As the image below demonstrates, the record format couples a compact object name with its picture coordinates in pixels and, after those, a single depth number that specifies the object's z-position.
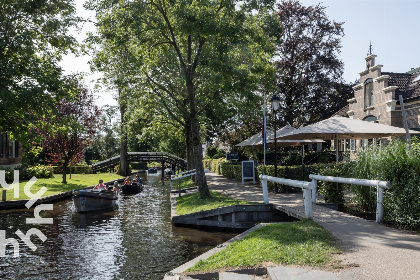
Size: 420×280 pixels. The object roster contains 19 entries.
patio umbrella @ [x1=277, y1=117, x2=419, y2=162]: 14.96
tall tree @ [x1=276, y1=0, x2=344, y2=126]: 32.09
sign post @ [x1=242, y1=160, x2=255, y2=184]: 22.38
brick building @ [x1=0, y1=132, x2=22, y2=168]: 32.34
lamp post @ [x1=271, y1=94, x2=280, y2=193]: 15.92
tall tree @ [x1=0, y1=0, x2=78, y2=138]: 16.58
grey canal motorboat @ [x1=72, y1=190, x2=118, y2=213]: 17.28
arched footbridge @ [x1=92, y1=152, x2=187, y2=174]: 43.90
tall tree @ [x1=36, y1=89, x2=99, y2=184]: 28.28
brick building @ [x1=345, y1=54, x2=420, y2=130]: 25.41
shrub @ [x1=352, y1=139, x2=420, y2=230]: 7.77
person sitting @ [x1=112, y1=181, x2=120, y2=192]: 23.54
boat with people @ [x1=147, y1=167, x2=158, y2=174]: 59.16
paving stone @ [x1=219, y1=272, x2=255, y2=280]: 5.57
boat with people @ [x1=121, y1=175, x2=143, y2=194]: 25.23
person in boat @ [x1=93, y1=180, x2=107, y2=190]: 20.58
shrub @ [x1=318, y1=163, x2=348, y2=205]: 12.15
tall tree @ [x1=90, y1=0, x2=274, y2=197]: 14.57
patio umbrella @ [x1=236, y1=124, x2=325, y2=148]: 21.01
